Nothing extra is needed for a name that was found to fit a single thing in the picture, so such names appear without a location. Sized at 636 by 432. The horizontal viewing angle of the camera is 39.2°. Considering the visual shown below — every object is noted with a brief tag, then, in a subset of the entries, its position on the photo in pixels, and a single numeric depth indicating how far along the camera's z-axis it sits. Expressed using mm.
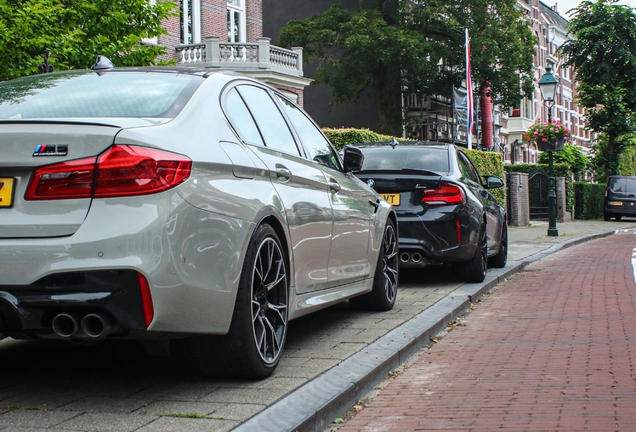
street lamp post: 22781
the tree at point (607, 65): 47031
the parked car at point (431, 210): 9312
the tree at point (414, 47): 40562
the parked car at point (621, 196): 38281
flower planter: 24881
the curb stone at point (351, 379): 3842
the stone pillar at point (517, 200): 29734
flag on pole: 26781
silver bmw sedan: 3768
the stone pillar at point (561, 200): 35844
